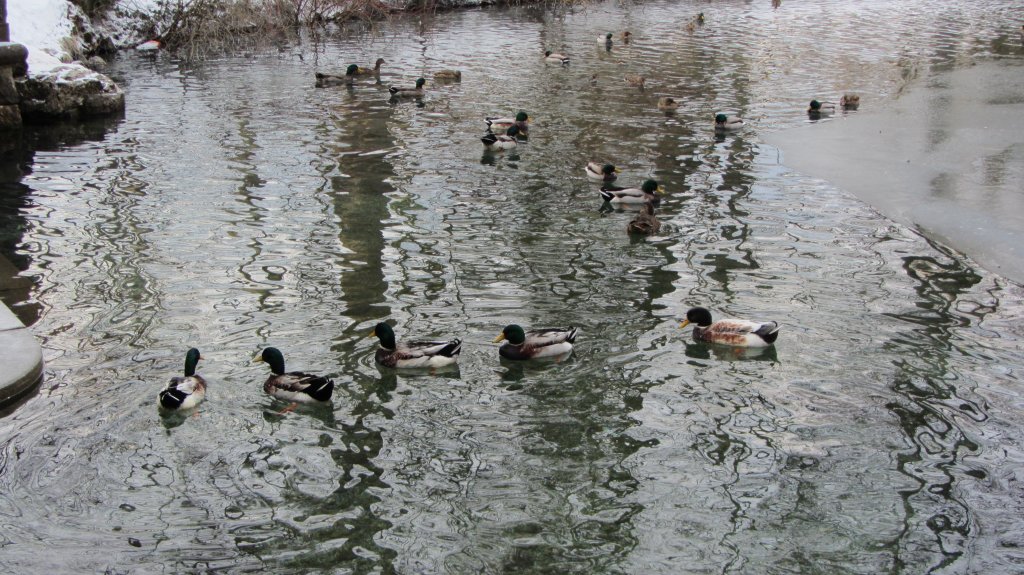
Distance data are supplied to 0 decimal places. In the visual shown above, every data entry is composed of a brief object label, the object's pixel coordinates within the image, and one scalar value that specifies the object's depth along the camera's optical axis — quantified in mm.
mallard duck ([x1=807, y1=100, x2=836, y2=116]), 19781
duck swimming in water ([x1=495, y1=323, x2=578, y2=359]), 9172
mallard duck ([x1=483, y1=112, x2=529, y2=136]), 17984
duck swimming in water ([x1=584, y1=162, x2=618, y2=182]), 15133
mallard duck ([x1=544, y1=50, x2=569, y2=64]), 26562
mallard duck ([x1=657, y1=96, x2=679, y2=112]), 20391
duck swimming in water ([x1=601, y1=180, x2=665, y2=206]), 13828
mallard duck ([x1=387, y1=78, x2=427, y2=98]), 21844
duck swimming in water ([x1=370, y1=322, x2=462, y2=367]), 8984
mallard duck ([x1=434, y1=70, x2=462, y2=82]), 23812
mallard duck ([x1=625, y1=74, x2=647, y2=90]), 23094
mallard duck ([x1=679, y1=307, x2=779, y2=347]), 9430
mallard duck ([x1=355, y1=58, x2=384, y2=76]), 24953
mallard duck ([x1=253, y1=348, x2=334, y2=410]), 8344
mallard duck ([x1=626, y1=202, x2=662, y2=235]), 12781
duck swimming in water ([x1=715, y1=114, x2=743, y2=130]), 18330
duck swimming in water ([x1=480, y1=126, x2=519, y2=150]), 17031
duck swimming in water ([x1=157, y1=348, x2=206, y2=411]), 8156
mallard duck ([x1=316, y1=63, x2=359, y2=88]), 23422
